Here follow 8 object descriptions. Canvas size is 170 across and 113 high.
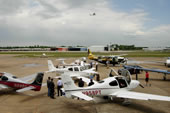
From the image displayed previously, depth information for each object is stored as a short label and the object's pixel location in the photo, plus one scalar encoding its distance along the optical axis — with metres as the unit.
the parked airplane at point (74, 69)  15.62
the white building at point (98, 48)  160.38
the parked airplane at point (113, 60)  30.25
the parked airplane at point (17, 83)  10.87
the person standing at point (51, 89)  10.15
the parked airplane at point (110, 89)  8.27
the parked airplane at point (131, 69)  16.73
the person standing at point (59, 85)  10.77
